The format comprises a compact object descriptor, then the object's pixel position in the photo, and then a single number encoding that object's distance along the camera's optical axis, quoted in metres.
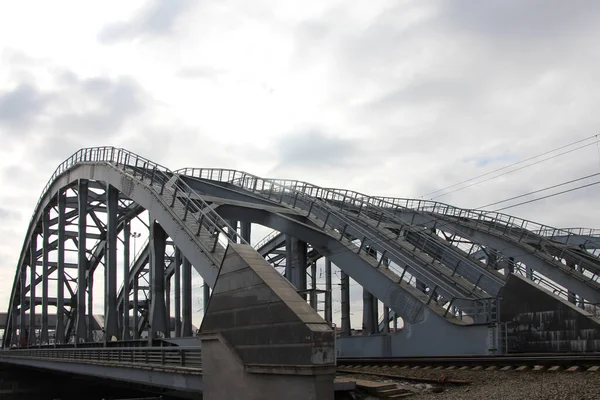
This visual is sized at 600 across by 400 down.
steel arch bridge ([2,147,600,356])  22.69
